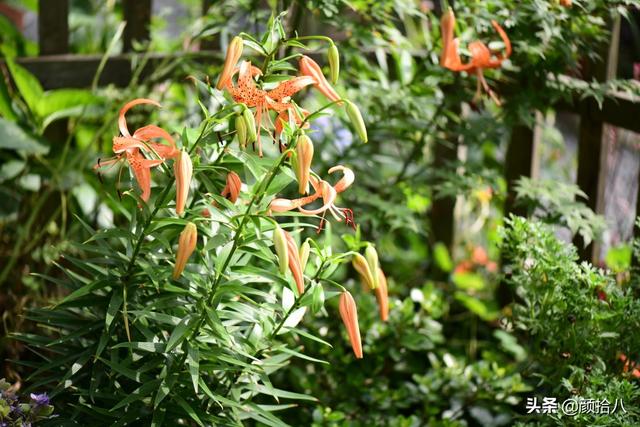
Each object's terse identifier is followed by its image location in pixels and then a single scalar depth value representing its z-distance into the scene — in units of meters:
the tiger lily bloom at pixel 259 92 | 2.08
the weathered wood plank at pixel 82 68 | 2.95
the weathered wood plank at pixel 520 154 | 3.02
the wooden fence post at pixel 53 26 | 2.96
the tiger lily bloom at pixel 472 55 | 2.42
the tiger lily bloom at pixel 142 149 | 2.06
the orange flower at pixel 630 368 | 2.34
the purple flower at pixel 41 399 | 2.17
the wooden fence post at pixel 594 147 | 2.73
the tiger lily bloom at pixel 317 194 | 2.06
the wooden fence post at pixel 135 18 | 3.09
